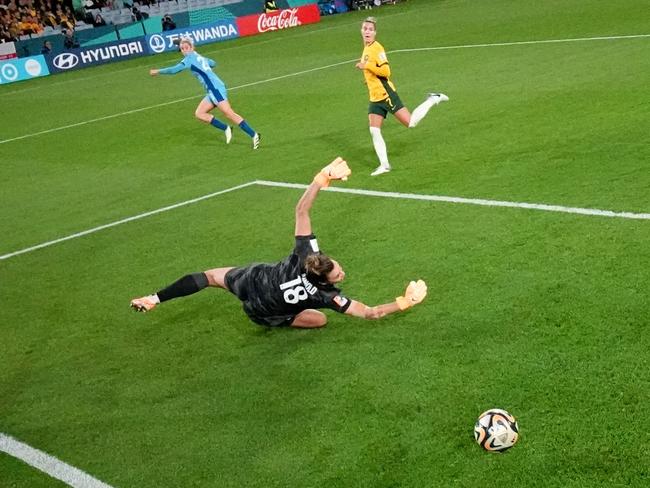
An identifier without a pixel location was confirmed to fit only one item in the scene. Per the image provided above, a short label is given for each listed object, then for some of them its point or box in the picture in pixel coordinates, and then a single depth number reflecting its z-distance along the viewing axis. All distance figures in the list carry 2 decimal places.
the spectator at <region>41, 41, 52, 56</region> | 34.06
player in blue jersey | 15.57
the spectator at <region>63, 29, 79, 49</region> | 35.25
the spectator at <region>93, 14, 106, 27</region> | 37.78
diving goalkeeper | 6.76
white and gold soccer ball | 5.26
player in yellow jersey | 11.96
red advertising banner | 37.50
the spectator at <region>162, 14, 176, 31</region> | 37.59
